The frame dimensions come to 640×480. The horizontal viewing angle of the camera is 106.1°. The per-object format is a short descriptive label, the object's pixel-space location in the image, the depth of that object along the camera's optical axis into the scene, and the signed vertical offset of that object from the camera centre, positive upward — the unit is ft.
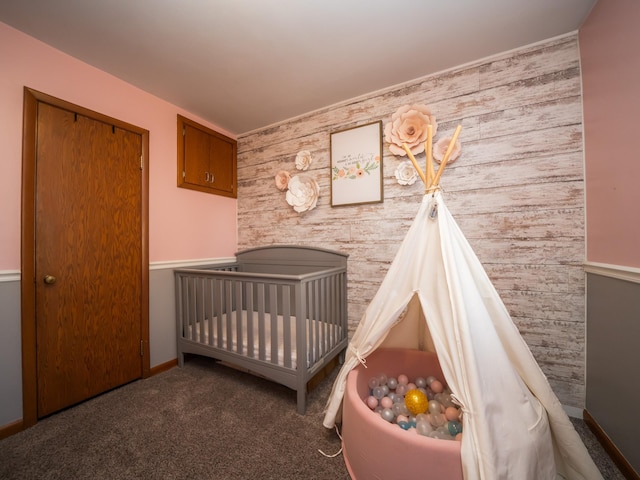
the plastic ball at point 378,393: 4.72 -3.02
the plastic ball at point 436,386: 4.74 -2.93
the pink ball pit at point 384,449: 2.95 -2.78
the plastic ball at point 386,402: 4.43 -3.02
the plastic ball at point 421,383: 4.94 -2.97
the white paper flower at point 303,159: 7.99 +2.67
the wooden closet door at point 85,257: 5.19 -0.39
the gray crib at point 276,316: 5.38 -2.02
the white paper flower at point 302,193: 7.83 +1.54
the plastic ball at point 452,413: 4.13 -3.01
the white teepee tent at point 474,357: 2.94 -1.76
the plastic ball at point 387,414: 4.14 -3.04
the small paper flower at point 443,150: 5.86 +2.20
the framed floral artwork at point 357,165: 6.96 +2.23
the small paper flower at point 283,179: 8.36 +2.11
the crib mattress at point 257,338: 5.60 -2.58
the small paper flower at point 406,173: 6.39 +1.76
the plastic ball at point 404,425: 3.91 -3.04
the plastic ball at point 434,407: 4.22 -2.99
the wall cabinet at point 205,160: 7.85 +2.87
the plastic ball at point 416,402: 4.32 -2.95
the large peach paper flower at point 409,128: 6.15 +2.91
